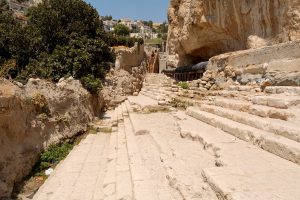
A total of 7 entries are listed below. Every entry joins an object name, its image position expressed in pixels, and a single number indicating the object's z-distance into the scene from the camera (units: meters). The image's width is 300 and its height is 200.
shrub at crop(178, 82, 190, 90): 10.79
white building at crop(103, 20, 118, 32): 76.16
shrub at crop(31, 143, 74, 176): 5.98
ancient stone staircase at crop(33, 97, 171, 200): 3.33
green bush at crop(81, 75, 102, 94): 10.31
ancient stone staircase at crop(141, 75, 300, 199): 2.93
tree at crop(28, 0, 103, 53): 13.16
